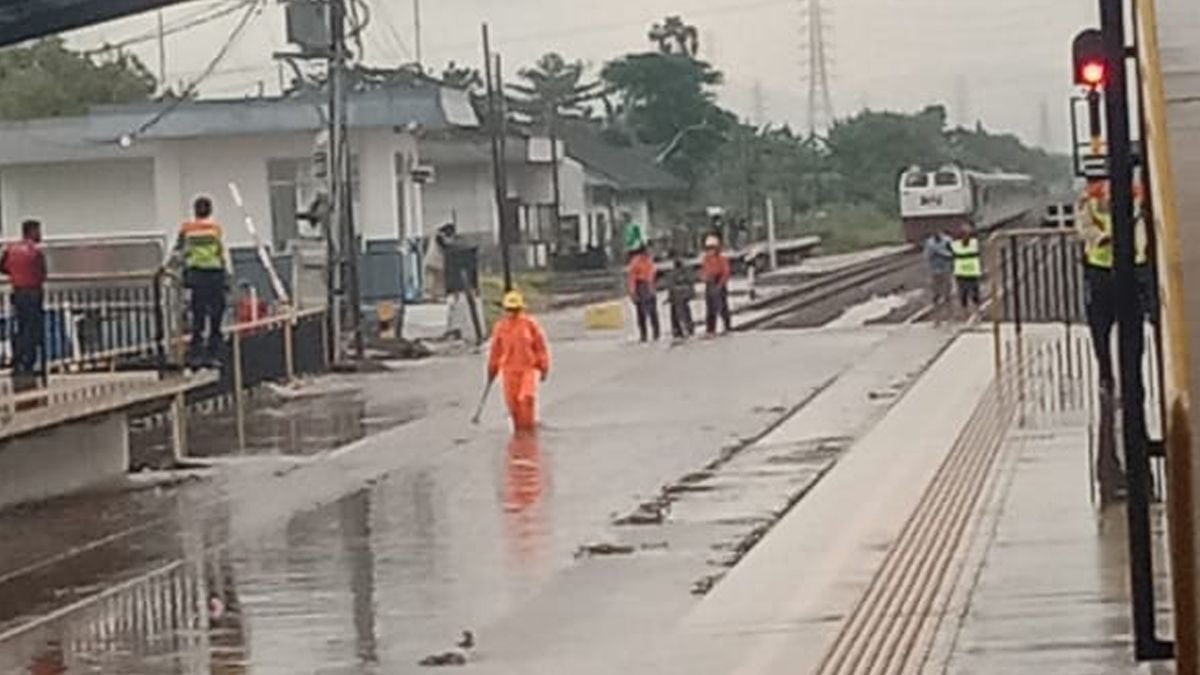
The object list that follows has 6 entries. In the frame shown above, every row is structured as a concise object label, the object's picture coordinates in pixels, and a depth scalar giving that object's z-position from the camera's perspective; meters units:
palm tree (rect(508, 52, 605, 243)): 123.51
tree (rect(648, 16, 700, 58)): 129.25
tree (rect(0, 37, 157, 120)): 90.03
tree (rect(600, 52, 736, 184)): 116.88
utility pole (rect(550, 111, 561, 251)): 81.50
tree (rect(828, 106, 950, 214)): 120.00
